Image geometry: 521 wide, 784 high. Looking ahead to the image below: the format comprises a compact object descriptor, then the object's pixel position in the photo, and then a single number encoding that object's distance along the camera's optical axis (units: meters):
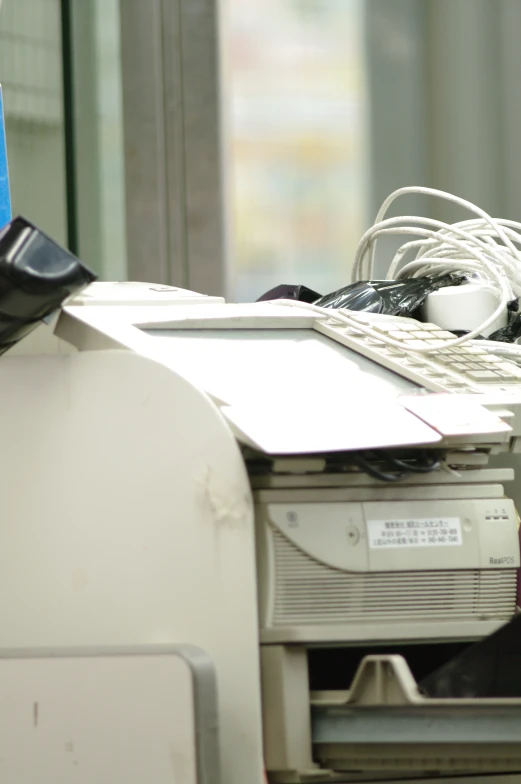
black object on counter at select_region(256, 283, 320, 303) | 5.24
